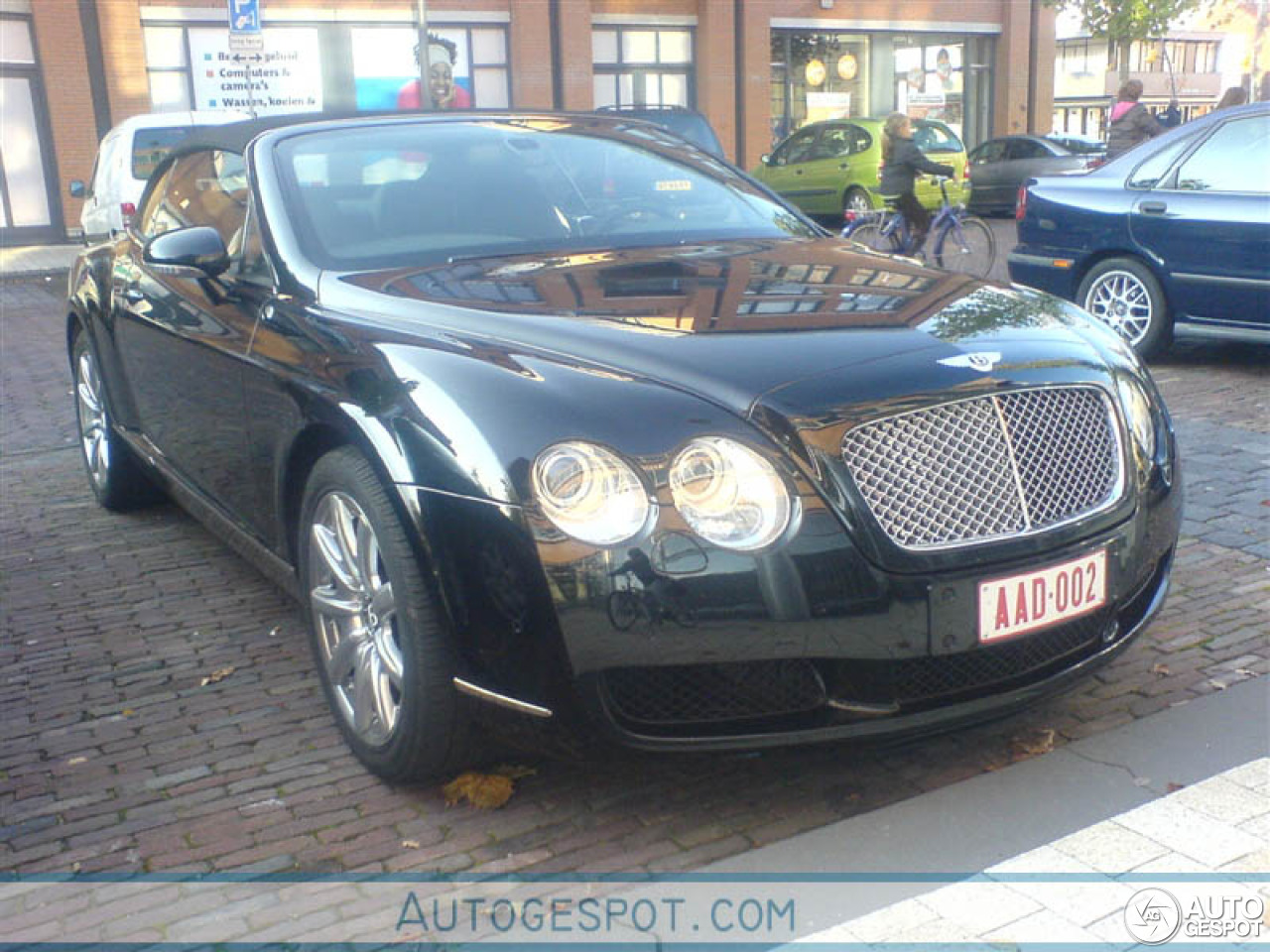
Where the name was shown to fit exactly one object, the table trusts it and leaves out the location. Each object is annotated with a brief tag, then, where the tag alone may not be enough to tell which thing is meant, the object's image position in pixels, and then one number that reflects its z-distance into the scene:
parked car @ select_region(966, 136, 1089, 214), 22.80
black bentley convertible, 2.70
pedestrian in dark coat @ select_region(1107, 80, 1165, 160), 12.84
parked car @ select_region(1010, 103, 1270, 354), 7.52
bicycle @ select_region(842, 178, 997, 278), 12.66
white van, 14.03
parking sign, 14.25
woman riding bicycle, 12.47
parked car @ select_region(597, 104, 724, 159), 14.91
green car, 21.19
